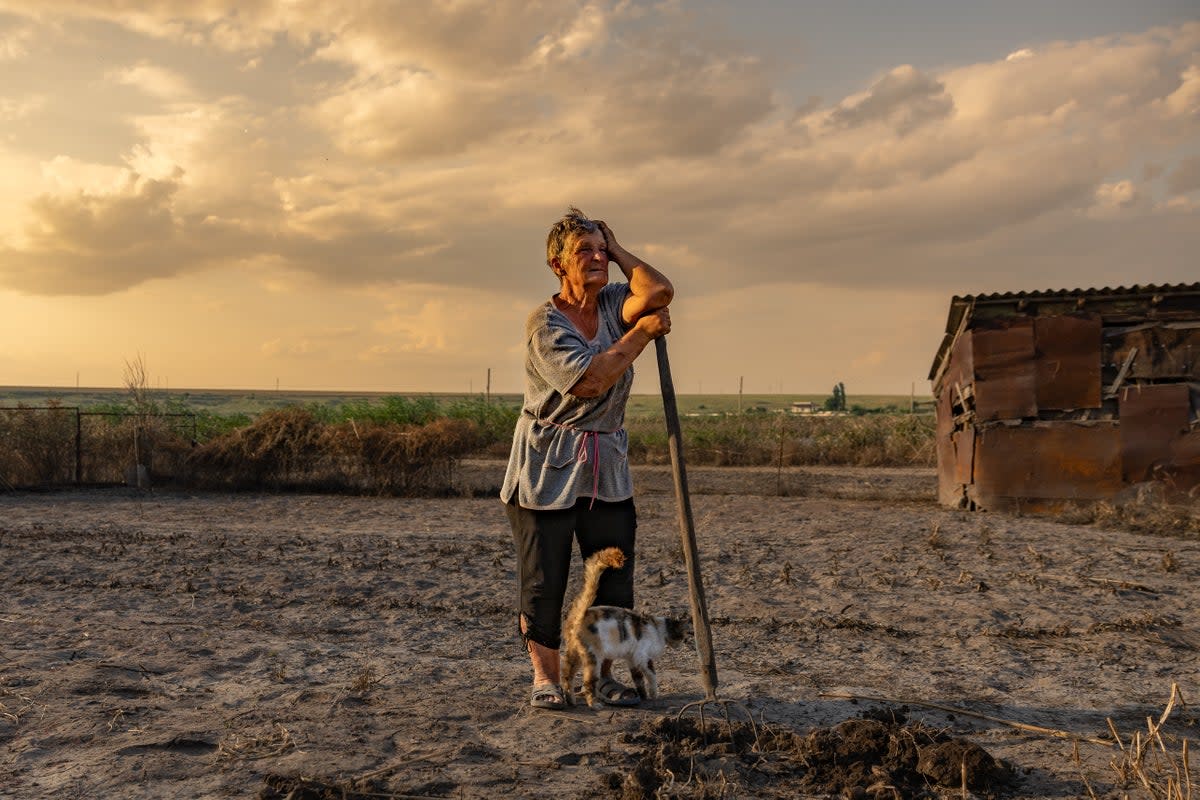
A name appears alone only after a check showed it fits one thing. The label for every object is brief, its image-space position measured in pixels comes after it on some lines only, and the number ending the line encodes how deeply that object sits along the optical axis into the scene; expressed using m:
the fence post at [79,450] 17.91
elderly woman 4.09
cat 4.25
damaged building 12.87
